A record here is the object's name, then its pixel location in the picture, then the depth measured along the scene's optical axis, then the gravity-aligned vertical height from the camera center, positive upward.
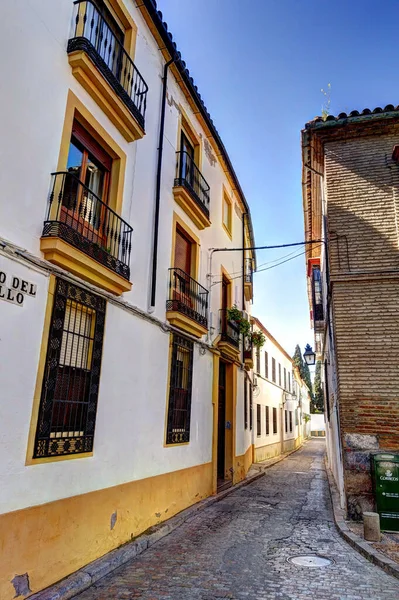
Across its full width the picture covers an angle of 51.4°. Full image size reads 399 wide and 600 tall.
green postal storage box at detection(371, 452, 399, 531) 6.86 -1.12
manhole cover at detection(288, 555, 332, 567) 5.50 -1.88
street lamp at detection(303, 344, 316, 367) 13.52 +1.93
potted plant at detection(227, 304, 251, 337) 12.03 +2.78
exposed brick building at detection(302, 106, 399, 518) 7.59 +2.79
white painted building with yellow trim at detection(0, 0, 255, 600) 4.46 +1.65
